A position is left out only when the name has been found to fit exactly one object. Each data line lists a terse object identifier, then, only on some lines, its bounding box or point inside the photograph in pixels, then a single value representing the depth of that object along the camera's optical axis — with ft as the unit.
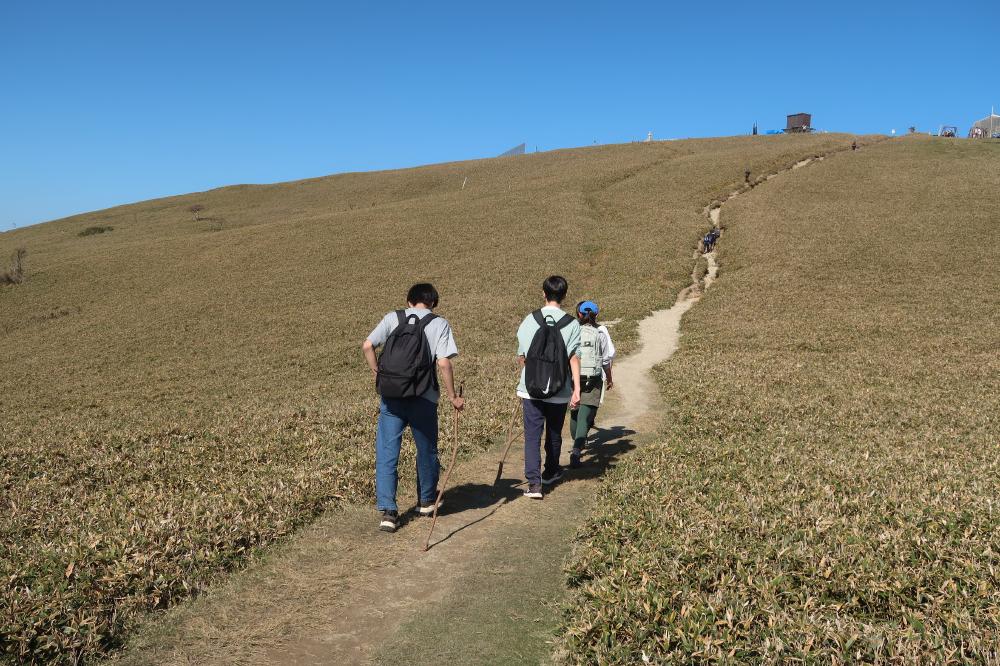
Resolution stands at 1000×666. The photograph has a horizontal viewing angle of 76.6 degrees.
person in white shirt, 35.45
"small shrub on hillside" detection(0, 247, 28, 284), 153.99
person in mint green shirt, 29.76
